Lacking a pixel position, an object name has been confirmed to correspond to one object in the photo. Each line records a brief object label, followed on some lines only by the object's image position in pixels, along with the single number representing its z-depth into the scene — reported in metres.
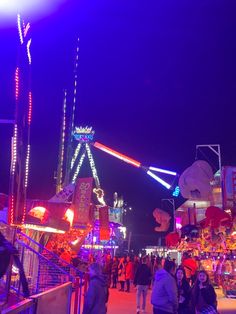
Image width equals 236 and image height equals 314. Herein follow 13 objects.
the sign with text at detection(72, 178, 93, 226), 14.10
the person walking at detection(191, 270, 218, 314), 4.84
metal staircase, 5.66
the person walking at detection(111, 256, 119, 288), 16.52
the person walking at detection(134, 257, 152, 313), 9.34
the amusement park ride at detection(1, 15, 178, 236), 4.70
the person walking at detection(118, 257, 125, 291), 15.28
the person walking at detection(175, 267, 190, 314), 5.62
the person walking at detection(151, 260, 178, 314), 5.20
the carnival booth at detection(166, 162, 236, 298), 10.57
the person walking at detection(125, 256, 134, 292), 14.91
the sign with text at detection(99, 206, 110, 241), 15.47
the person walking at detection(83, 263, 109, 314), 5.02
